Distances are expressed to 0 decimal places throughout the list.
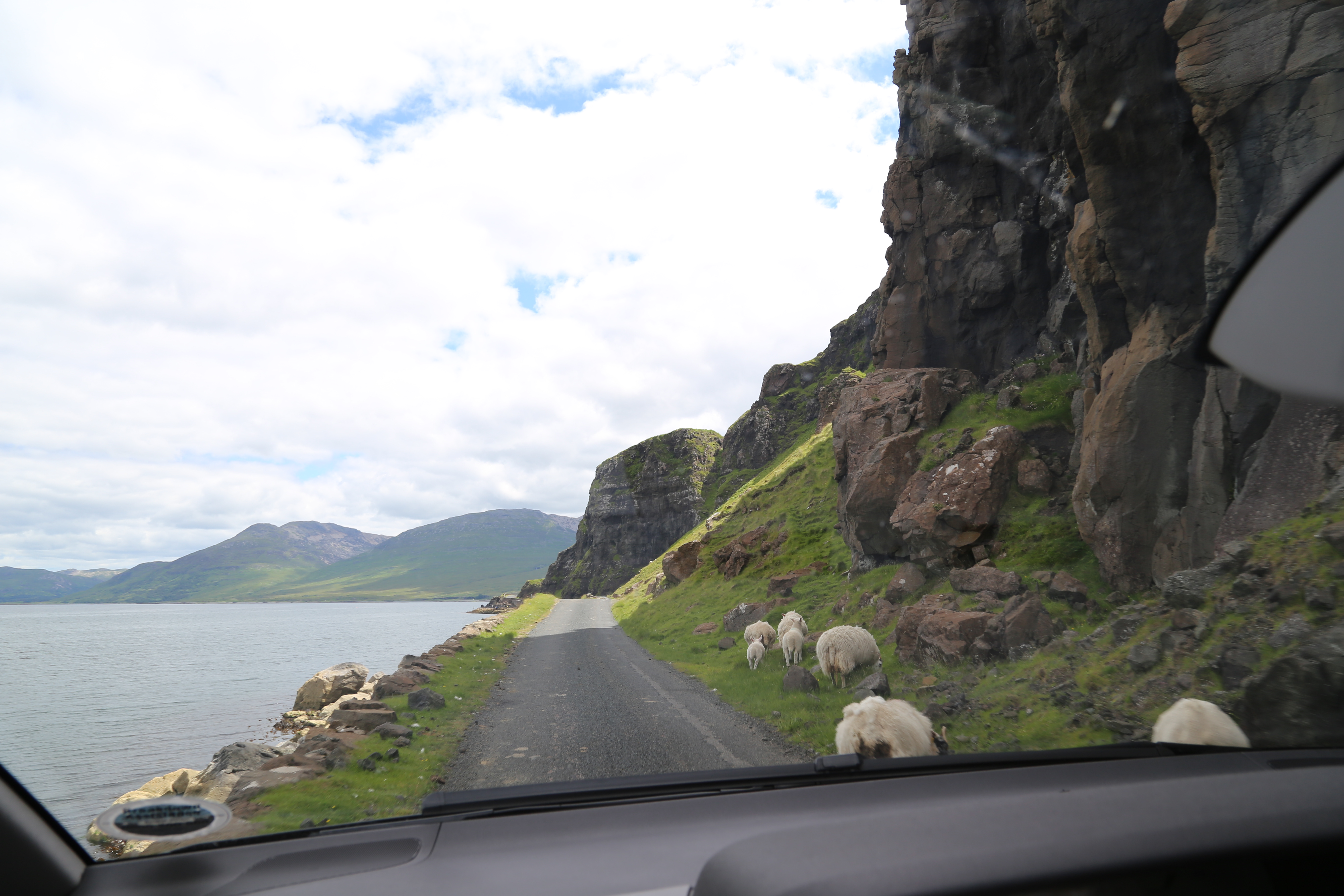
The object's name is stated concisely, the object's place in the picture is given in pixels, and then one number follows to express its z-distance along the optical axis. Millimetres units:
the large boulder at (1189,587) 10383
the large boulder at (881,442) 24516
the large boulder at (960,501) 19578
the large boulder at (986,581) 16172
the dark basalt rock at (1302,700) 5910
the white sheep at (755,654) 19250
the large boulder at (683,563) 50562
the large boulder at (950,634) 13641
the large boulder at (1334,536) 8336
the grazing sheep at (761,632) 21656
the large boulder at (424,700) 10594
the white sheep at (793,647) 18469
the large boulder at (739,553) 40594
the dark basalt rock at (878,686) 12711
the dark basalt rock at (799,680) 14398
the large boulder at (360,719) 7734
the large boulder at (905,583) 20203
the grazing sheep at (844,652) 15016
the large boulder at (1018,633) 13016
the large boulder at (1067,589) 14562
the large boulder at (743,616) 27906
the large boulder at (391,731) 7531
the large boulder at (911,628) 15133
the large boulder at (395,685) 11406
